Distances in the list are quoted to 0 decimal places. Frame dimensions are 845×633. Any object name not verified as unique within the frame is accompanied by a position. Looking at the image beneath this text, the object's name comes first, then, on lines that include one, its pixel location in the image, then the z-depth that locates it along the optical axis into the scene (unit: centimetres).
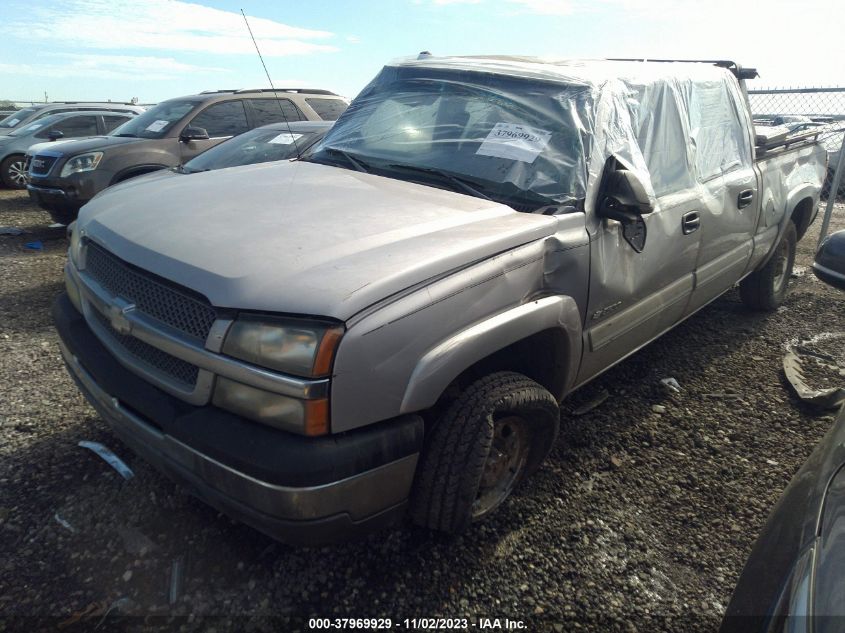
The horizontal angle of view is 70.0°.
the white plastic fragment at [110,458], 269
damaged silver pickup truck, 176
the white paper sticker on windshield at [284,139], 578
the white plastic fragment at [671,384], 367
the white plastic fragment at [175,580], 211
